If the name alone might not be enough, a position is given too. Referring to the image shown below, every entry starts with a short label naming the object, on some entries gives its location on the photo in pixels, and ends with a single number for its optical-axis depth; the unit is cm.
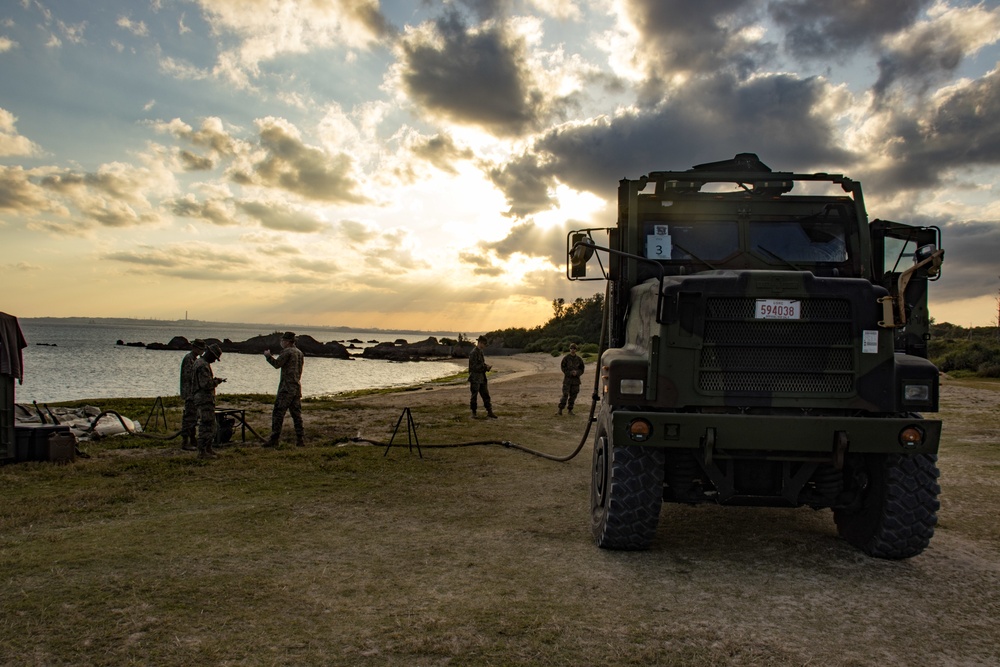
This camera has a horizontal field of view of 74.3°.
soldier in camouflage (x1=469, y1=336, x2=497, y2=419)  1694
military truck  510
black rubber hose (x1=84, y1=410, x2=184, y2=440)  1277
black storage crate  1003
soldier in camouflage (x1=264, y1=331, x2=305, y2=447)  1192
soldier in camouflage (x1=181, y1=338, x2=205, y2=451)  1225
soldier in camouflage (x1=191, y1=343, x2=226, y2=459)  1098
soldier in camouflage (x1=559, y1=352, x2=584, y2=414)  1803
